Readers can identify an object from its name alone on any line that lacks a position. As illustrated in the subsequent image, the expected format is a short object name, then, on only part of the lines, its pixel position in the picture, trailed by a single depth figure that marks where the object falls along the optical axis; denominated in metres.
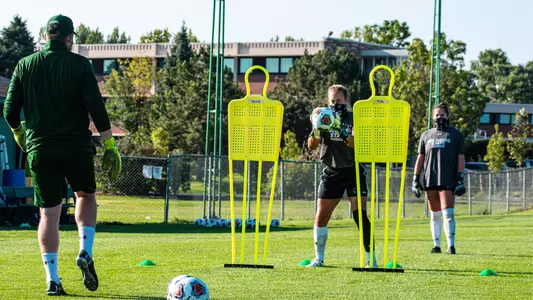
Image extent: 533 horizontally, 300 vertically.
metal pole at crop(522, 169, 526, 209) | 37.31
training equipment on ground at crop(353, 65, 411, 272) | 10.22
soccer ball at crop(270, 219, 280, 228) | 24.06
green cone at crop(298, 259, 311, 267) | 11.31
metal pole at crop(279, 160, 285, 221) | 27.14
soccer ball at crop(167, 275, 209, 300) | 7.22
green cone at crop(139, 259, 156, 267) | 11.11
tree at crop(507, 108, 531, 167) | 65.50
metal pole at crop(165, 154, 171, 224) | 25.38
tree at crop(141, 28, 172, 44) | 104.44
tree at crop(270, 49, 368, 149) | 64.94
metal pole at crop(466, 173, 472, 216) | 32.85
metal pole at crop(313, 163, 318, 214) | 28.68
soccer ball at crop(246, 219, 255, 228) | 23.02
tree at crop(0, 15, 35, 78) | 68.69
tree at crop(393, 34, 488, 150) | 56.19
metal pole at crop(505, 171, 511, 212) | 35.61
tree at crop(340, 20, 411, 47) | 104.00
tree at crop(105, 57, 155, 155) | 66.50
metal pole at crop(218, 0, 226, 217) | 24.77
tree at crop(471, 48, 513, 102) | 120.62
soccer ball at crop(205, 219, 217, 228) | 23.83
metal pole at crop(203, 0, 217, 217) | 25.28
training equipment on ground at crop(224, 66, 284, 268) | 10.47
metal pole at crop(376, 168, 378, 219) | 30.87
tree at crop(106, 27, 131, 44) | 134.62
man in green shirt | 8.17
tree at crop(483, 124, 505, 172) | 59.69
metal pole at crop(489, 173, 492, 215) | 34.47
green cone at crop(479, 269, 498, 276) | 10.39
